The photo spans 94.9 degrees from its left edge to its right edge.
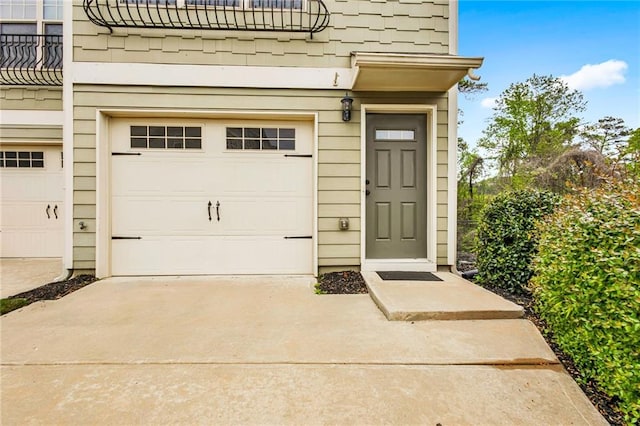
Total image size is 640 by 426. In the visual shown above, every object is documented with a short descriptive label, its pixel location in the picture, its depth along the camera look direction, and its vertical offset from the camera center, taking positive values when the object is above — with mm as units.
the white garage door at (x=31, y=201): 4781 +84
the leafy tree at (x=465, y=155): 11155 +2092
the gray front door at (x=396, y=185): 3795 +303
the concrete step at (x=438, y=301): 2378 -814
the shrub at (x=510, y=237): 2902 -287
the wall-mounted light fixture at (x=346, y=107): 3570 +1238
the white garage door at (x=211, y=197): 3711 +132
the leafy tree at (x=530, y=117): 10602 +3449
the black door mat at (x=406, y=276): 3308 -788
